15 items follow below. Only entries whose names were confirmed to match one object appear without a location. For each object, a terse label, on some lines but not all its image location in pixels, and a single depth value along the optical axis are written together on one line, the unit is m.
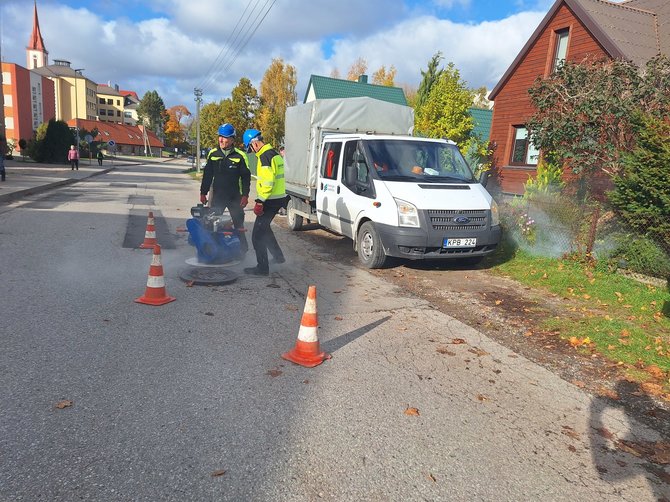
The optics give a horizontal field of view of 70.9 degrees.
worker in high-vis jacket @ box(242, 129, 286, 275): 6.59
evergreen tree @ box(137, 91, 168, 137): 111.75
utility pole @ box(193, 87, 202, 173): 42.23
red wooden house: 17.16
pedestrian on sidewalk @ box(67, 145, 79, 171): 30.87
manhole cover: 6.36
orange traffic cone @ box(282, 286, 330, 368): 4.06
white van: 7.16
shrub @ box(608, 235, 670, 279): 6.78
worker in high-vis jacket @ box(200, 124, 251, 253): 7.43
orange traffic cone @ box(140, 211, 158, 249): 8.50
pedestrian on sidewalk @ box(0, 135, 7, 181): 18.94
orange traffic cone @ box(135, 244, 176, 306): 5.36
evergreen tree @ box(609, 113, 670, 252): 6.75
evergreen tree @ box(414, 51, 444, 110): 28.78
